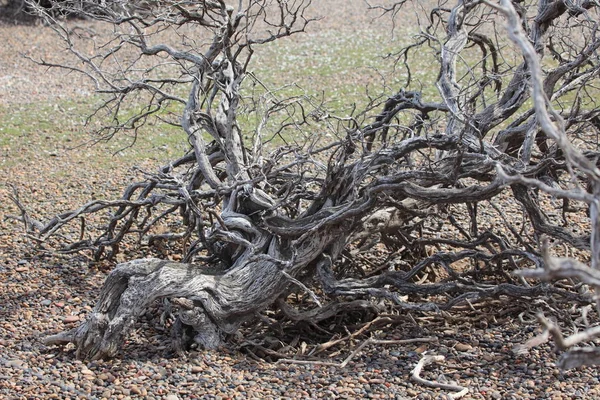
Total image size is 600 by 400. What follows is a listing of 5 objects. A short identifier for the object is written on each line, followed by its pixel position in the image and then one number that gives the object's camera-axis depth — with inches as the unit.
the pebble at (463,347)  198.5
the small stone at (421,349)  197.8
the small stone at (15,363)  188.4
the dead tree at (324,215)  196.7
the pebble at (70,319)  214.8
